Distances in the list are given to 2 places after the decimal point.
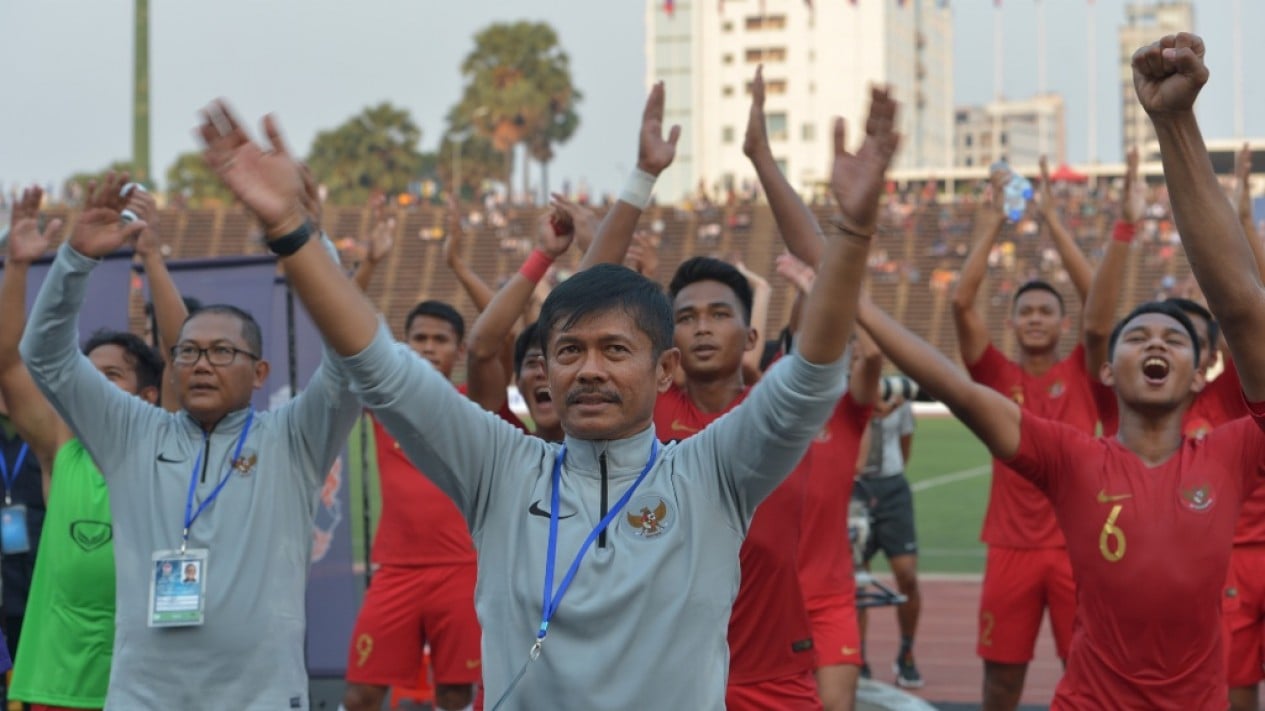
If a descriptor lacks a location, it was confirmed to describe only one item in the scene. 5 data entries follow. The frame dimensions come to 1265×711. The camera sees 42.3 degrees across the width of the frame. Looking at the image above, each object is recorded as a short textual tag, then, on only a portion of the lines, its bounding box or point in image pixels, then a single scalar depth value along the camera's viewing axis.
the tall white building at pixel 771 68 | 85.38
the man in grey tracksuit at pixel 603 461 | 2.96
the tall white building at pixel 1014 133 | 132.38
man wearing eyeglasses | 4.48
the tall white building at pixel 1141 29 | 137.00
